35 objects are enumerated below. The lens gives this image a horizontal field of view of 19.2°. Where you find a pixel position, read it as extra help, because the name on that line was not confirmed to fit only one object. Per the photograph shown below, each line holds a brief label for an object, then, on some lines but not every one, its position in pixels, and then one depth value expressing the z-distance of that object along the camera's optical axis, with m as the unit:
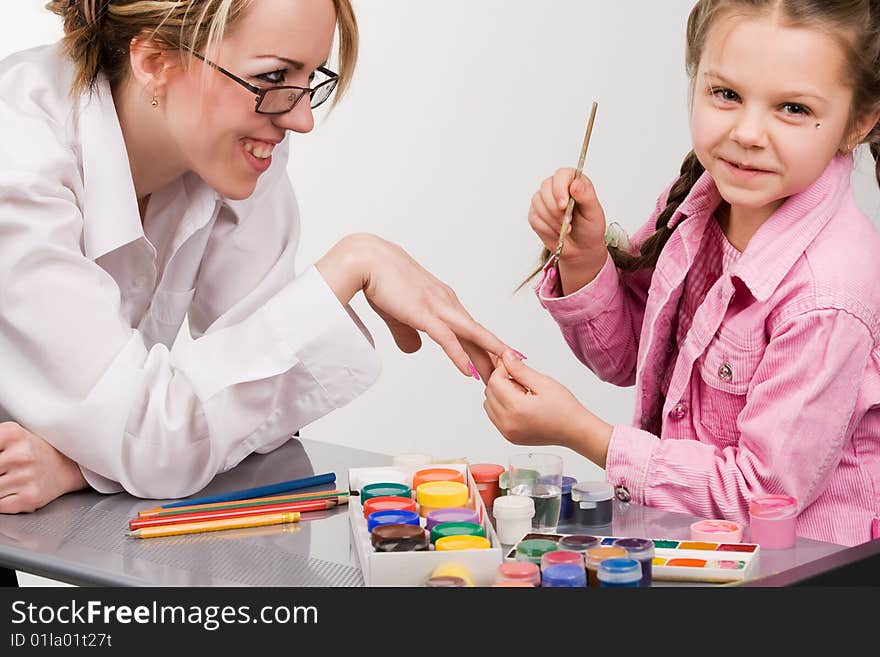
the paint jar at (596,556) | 1.98
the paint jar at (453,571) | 1.98
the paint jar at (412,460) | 2.23
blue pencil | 2.19
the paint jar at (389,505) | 2.10
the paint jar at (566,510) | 2.14
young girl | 2.23
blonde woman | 2.22
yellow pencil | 2.12
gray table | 2.04
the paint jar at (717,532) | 2.07
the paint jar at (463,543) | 2.00
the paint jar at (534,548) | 2.01
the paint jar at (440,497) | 2.10
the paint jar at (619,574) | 1.97
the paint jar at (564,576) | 1.96
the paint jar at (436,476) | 2.16
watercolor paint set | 2.00
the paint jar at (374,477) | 2.19
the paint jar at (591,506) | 2.13
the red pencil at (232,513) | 2.13
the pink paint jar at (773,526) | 2.07
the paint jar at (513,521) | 2.09
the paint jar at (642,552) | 1.98
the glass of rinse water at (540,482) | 2.12
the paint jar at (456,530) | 2.02
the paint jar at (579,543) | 2.02
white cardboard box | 1.99
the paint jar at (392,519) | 2.06
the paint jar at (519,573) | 1.97
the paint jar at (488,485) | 2.18
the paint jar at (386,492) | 2.15
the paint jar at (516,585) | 1.96
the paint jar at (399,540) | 2.01
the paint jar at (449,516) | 2.06
